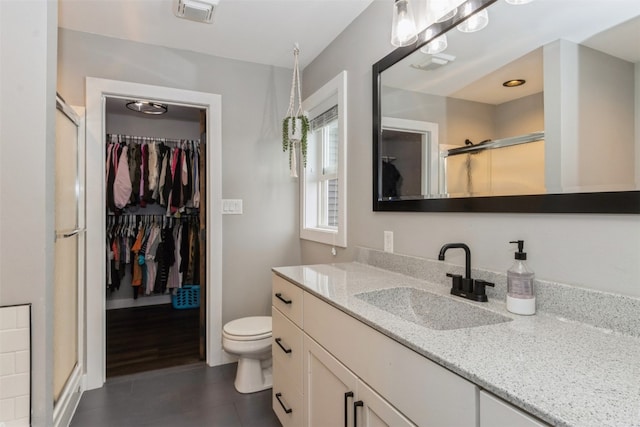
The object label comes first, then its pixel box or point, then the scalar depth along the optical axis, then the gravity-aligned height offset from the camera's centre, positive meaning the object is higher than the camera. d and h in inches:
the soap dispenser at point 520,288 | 42.6 -9.3
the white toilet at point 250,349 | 85.0 -33.8
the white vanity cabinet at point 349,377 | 30.9 -19.3
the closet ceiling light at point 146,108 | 142.5 +46.3
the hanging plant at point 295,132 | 95.7 +23.8
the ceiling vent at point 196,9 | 74.2 +46.7
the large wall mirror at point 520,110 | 37.4 +14.9
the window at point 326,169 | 89.4 +14.2
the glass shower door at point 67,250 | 70.2 -7.9
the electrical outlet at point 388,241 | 72.6 -5.6
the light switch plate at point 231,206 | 104.8 +2.8
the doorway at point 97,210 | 89.6 +1.5
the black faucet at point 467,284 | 49.2 -10.3
